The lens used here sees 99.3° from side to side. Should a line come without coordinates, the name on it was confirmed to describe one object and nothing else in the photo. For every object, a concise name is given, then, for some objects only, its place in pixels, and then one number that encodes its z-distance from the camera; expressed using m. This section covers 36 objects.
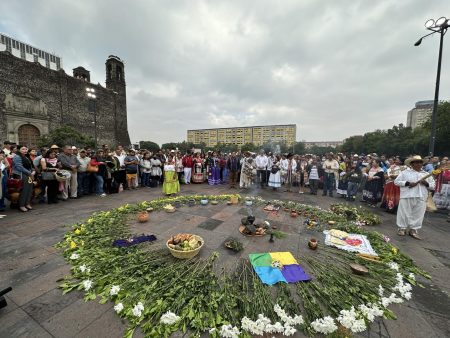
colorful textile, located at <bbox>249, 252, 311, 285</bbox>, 2.69
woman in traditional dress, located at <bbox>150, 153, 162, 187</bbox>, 9.86
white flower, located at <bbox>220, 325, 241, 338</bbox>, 1.84
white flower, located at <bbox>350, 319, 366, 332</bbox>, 1.94
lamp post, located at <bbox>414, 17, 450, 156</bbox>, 6.57
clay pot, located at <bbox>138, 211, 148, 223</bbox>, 4.73
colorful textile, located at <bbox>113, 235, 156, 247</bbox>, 3.50
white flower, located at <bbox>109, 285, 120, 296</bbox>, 2.30
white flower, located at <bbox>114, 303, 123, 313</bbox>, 2.07
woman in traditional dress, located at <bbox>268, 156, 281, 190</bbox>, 9.66
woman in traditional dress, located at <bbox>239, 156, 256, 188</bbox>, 9.79
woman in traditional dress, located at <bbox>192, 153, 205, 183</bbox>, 11.18
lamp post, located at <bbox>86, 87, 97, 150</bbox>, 14.93
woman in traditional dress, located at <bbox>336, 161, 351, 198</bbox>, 8.41
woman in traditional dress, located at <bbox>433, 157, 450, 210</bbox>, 6.97
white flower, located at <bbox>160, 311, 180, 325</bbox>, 1.94
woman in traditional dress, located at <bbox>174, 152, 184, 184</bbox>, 10.14
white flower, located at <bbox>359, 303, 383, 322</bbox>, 2.10
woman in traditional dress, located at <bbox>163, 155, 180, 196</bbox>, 7.68
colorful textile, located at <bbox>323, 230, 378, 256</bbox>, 3.59
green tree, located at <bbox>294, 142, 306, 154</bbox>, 74.38
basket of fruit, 3.09
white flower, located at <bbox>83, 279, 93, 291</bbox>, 2.42
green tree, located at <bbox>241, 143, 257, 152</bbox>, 67.96
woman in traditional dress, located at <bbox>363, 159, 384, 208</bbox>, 7.40
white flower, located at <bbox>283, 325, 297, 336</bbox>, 1.88
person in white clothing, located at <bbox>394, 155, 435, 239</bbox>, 4.57
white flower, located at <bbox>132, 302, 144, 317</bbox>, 2.03
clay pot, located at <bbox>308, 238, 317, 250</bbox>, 3.61
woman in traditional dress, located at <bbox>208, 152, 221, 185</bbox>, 11.15
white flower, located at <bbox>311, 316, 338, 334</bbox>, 1.91
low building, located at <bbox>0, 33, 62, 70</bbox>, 59.69
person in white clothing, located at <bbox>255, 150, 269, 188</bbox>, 10.24
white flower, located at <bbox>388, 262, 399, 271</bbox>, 3.06
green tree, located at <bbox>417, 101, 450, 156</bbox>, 24.14
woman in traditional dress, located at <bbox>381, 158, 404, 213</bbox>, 6.56
